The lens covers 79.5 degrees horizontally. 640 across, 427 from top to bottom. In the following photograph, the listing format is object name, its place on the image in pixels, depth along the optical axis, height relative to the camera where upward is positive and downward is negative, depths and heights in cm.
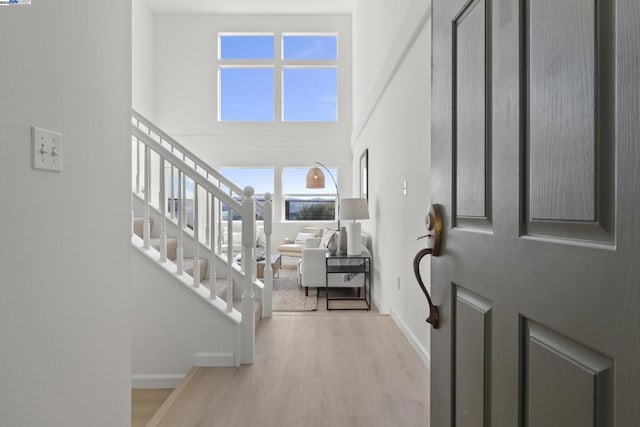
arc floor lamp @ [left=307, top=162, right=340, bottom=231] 714 +64
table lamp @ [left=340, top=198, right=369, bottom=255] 479 -3
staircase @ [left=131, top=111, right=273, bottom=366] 257 -30
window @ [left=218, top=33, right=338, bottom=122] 845 +300
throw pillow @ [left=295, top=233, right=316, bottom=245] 788 -48
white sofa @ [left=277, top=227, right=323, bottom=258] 748 -61
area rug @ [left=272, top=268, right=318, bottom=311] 478 -115
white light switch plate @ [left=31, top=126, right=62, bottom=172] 109 +19
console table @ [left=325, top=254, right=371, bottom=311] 480 -73
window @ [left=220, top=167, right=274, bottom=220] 859 +84
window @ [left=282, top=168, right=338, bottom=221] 855 +30
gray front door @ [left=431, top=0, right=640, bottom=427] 51 +0
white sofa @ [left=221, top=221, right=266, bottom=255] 669 -44
